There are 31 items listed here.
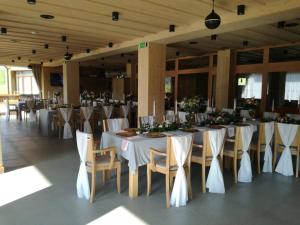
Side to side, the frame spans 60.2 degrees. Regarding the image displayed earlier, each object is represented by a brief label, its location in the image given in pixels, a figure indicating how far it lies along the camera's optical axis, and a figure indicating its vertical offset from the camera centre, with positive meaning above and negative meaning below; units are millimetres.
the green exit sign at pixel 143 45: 6415 +1170
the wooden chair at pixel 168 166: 3225 -970
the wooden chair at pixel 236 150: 4039 -929
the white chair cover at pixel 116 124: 4730 -611
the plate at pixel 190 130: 4352 -649
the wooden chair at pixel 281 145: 4383 -911
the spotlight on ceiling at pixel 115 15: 4345 +1273
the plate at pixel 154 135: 3851 -656
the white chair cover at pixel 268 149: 4527 -989
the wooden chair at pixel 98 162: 3318 -960
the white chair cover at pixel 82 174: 3385 -1099
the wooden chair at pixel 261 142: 4535 -866
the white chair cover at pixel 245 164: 4078 -1131
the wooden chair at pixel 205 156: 3634 -944
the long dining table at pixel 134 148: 3492 -805
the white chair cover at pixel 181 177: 3195 -1063
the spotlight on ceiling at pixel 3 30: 5586 +1291
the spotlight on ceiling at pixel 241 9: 4047 +1305
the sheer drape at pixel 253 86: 7911 +188
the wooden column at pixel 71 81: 11156 +408
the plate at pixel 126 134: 3898 -654
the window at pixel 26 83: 17672 +485
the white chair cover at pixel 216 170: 3645 -1103
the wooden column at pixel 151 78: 6406 +333
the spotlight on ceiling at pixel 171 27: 5296 +1323
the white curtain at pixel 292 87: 7148 +169
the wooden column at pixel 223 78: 8203 +442
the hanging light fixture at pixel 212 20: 3426 +951
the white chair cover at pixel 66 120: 7191 -823
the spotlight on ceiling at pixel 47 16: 4571 +1322
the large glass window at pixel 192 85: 10281 +280
